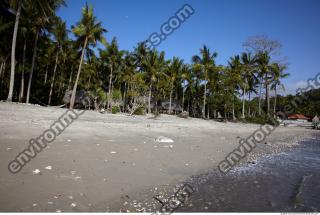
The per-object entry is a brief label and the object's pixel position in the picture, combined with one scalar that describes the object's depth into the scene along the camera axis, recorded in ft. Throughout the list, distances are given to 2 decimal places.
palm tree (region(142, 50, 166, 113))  143.23
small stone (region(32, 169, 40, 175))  18.45
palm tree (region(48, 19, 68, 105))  114.32
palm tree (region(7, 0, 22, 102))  67.19
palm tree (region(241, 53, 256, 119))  148.97
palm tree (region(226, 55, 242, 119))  145.18
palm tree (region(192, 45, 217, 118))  138.82
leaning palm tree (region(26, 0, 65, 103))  72.79
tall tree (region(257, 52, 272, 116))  145.48
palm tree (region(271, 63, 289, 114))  145.79
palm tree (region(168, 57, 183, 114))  158.51
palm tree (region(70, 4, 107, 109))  95.55
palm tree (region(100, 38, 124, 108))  139.95
